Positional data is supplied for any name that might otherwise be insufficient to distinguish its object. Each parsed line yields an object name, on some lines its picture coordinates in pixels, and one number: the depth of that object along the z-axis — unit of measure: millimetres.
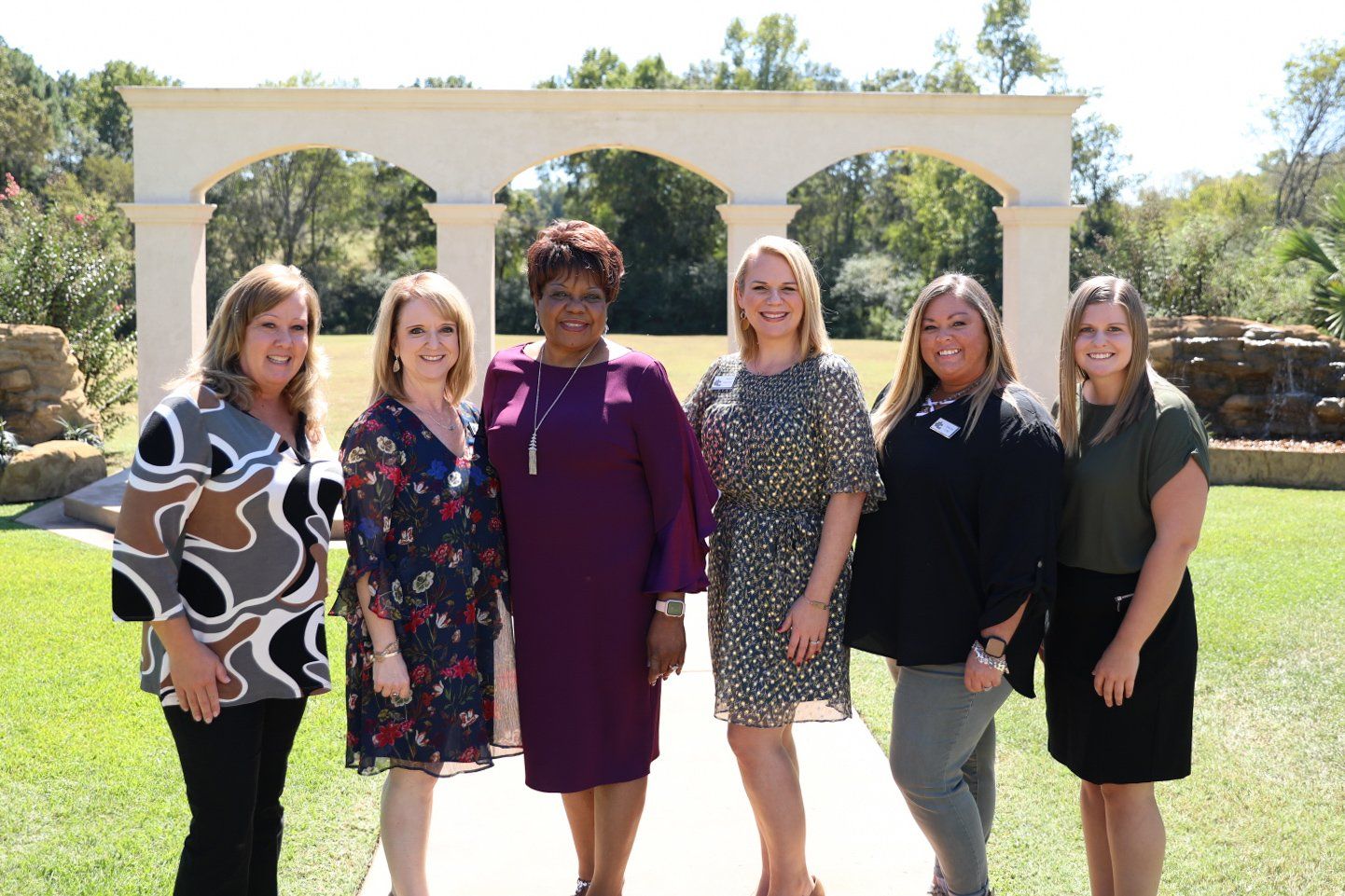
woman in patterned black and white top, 2639
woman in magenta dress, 3068
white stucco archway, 10844
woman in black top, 2973
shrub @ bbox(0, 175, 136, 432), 13773
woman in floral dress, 2947
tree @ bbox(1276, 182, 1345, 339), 14711
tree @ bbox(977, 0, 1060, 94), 41781
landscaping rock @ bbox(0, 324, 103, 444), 12375
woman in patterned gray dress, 3182
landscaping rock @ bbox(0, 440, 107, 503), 11156
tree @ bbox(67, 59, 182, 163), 51812
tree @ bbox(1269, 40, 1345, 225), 38344
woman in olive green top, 2949
